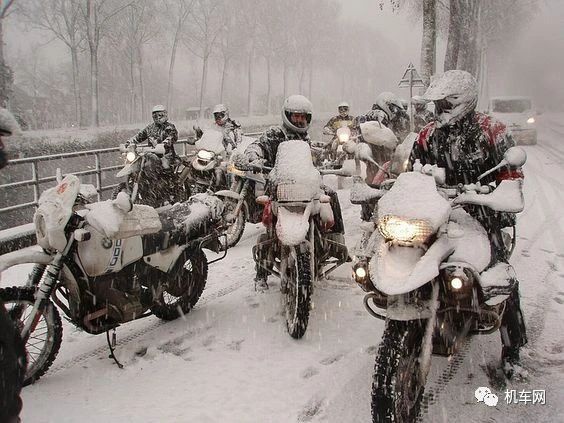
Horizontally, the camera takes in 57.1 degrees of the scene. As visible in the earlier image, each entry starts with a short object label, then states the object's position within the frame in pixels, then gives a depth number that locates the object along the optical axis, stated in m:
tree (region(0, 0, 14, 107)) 23.08
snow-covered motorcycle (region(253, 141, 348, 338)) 4.49
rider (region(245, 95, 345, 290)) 5.39
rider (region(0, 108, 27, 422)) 2.31
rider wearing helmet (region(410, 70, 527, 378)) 3.67
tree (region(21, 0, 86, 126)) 32.62
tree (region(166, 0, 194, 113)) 39.00
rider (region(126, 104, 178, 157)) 9.54
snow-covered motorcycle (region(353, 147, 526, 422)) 2.91
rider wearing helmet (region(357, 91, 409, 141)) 8.45
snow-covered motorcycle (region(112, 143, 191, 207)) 8.76
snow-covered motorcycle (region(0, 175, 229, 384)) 3.74
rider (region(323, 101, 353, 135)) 13.57
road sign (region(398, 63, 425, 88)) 13.35
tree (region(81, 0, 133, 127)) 29.98
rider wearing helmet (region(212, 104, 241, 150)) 9.30
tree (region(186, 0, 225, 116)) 41.81
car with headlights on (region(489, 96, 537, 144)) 21.08
